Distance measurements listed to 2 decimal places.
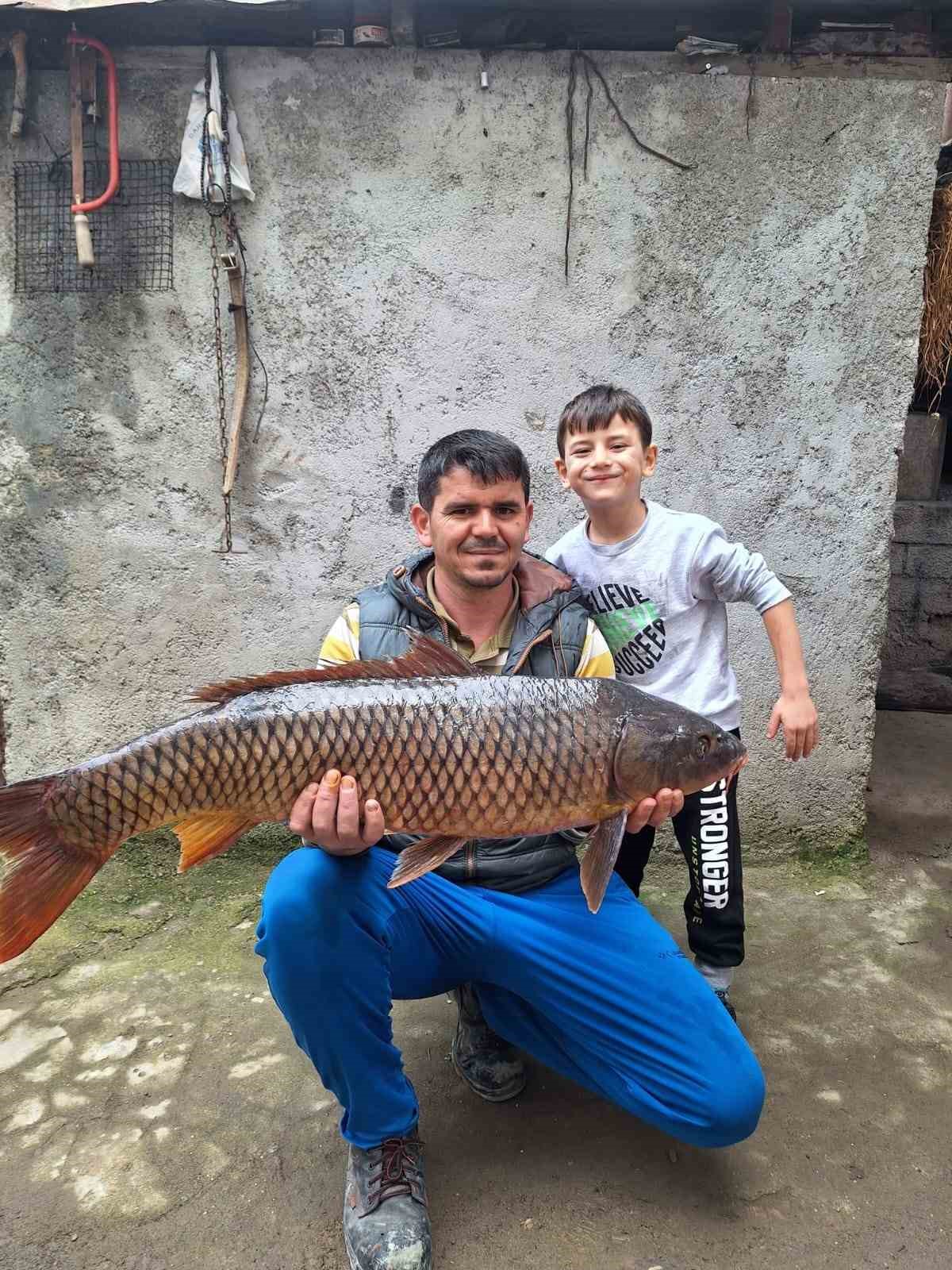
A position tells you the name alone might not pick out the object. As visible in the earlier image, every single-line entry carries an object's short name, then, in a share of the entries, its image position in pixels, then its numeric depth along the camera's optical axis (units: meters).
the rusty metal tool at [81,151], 3.33
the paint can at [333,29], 3.33
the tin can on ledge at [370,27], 3.31
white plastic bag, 3.38
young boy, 2.67
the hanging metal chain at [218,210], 3.37
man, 1.92
